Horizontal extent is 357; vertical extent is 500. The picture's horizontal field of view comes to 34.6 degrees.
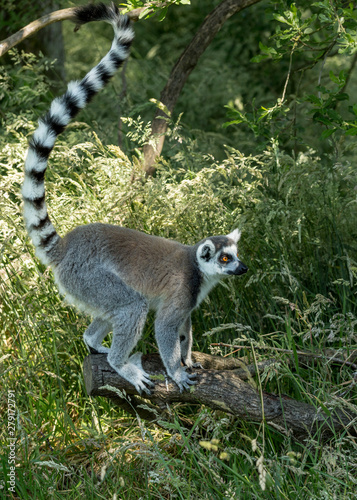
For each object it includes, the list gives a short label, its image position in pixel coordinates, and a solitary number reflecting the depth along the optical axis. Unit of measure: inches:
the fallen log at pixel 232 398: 143.1
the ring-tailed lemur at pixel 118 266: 153.3
